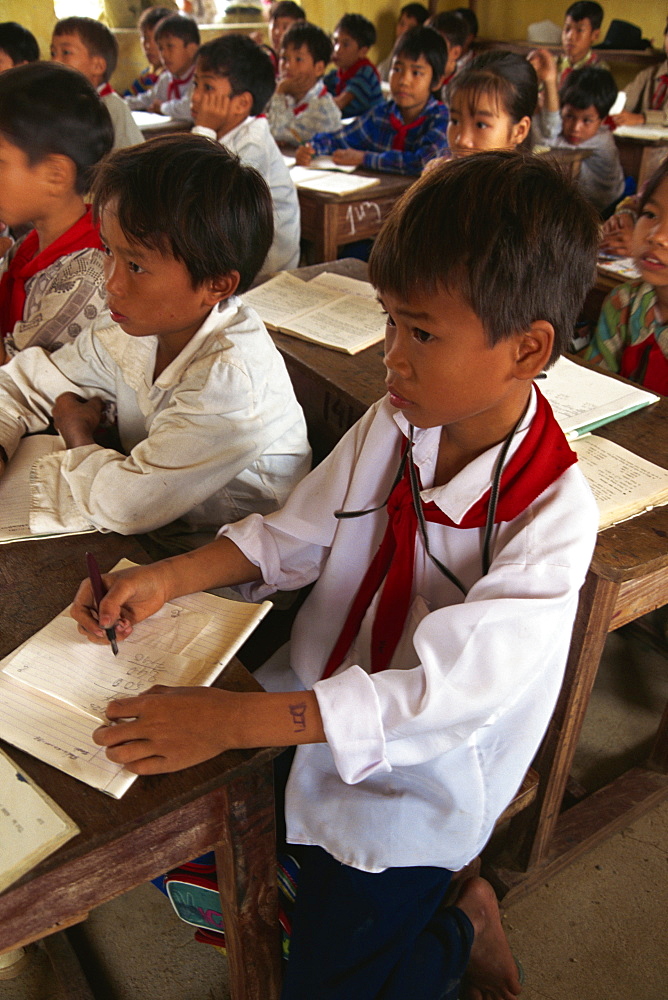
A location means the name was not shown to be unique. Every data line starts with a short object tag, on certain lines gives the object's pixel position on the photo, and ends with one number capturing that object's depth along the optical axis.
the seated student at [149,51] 5.90
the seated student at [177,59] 4.87
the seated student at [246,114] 2.72
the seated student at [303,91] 4.41
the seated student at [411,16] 6.60
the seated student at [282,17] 5.98
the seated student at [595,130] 3.68
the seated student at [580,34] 5.33
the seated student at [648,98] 4.38
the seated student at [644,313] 1.60
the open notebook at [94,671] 0.70
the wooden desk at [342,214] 2.83
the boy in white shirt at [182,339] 1.08
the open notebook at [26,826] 0.61
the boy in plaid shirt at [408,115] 3.42
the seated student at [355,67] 5.37
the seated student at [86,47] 3.73
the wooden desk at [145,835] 0.64
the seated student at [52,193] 1.55
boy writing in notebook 0.75
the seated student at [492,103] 2.26
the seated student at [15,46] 3.56
